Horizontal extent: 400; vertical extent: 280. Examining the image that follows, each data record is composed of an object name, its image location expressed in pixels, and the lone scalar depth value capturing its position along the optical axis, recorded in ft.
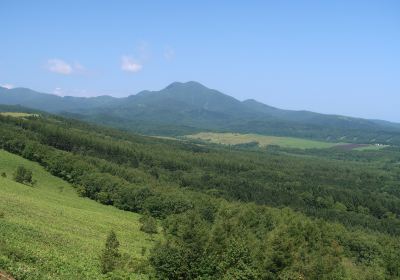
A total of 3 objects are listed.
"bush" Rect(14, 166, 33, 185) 306.47
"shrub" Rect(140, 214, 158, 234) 256.93
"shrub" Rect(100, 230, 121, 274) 136.56
